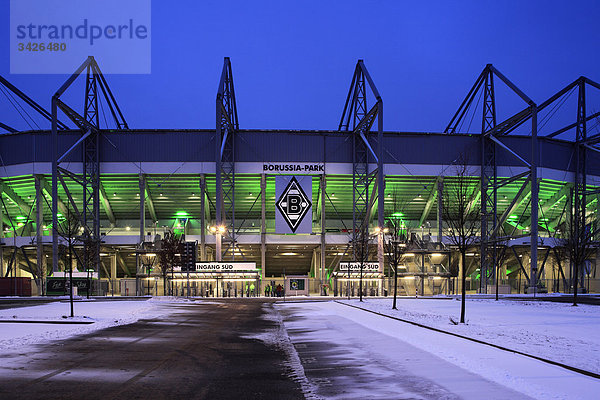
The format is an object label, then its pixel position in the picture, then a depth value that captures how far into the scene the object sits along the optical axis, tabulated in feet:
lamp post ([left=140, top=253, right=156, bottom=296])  215.33
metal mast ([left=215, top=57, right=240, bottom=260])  206.44
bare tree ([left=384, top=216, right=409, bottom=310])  198.06
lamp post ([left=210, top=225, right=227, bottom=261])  203.41
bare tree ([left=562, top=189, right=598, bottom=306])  131.44
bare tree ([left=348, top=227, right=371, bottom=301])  190.90
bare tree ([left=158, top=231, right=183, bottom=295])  195.42
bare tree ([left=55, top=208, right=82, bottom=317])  202.36
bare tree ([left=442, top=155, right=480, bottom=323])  225.39
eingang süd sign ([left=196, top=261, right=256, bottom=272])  196.34
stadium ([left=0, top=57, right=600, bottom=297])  206.18
